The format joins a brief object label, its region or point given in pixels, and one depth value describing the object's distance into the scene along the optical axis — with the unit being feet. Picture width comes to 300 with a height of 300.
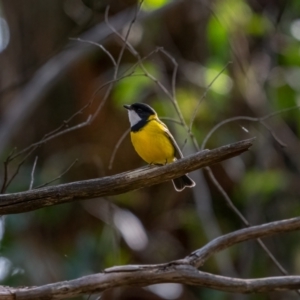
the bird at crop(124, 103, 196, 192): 29.40
